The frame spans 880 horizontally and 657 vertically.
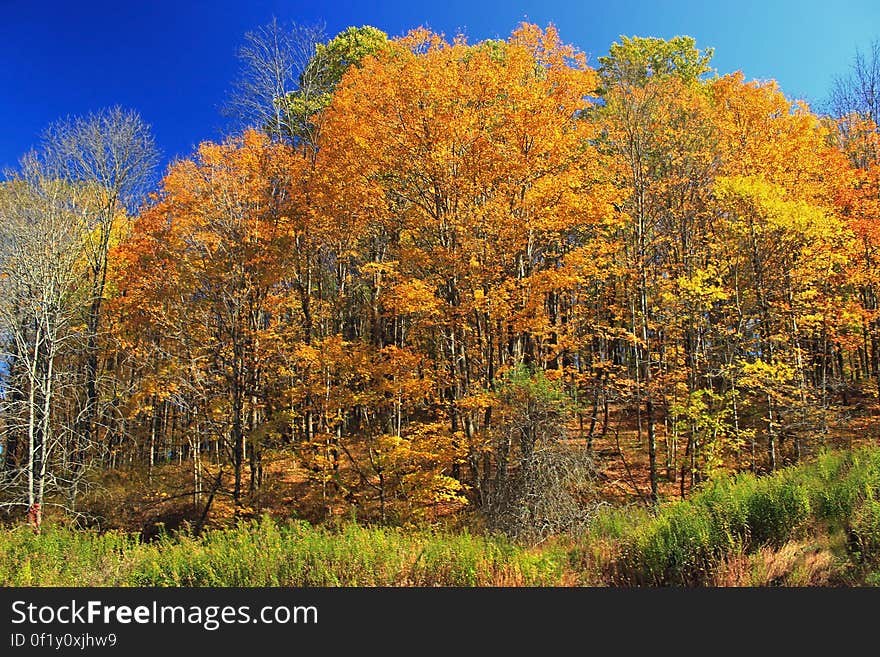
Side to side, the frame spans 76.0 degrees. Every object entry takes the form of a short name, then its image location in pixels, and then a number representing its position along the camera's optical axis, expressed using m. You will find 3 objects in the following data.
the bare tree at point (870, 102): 18.02
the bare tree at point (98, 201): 19.92
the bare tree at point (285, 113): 20.50
